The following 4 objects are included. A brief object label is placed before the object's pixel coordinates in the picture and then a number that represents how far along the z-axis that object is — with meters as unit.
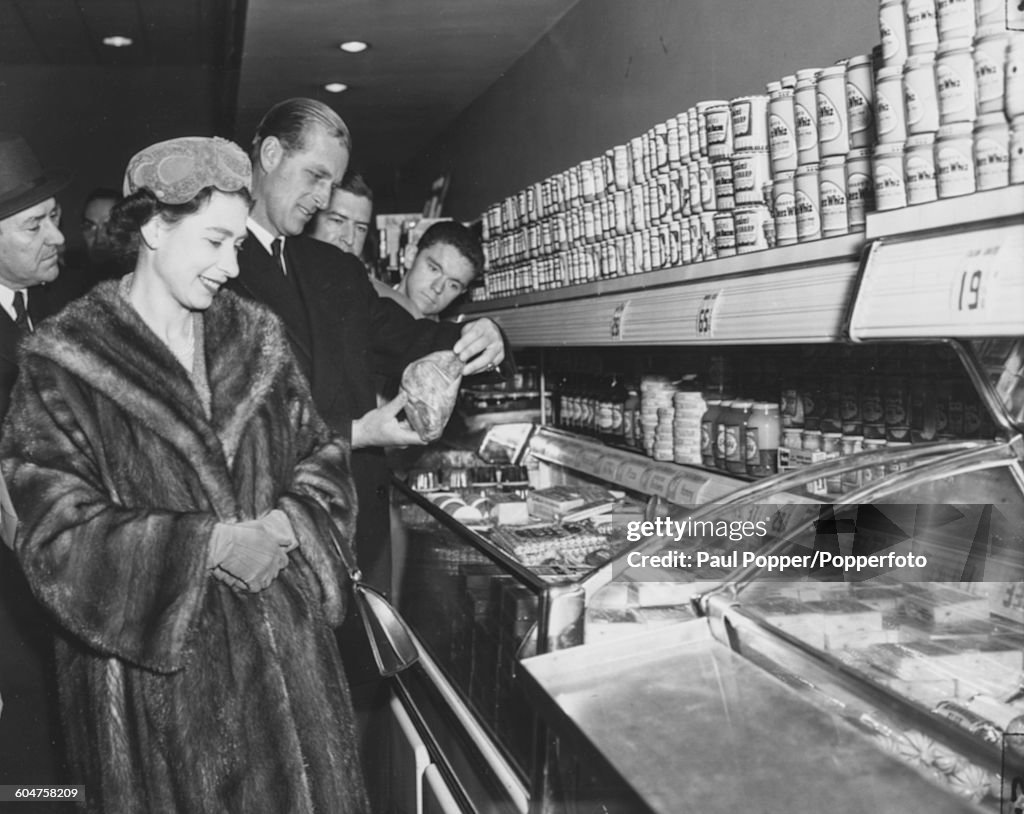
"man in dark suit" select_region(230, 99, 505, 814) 2.32
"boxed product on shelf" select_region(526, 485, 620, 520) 2.67
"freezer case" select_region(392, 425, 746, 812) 1.57
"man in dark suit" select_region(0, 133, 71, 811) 2.18
